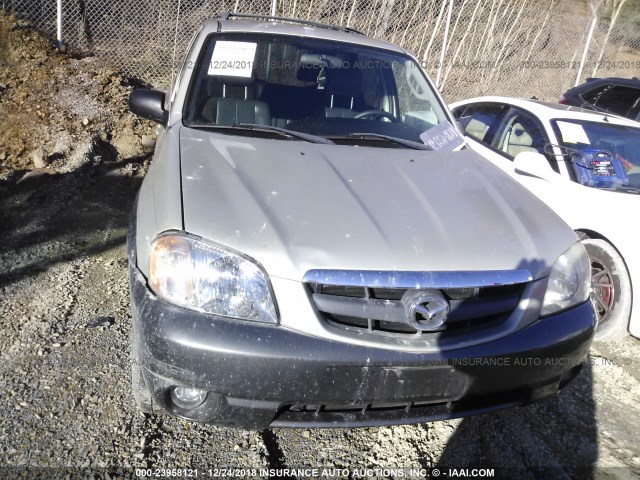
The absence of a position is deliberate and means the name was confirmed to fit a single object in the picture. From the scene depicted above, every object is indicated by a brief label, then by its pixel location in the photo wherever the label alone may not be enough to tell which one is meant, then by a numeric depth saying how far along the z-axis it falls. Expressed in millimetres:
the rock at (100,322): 3262
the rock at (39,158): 5660
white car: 3729
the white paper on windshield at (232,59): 3350
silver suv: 2016
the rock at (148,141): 6688
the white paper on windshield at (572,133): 4418
